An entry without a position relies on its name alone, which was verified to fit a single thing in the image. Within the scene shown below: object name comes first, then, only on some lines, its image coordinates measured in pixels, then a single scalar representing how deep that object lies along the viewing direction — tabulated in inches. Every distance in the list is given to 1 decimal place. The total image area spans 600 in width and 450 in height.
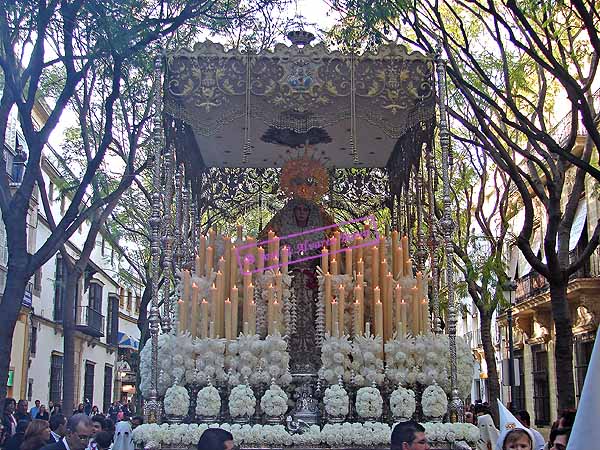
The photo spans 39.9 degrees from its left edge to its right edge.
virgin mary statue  382.9
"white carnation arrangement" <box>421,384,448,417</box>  309.0
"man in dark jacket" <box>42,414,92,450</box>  260.2
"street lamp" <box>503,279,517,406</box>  733.3
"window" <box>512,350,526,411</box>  1322.6
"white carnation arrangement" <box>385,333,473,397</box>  313.1
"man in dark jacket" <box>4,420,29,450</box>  338.3
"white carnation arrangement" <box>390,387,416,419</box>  305.1
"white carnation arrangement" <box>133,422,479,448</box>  298.7
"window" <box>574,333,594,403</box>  998.4
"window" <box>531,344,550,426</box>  1192.2
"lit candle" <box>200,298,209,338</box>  324.1
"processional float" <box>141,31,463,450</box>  312.7
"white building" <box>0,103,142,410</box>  1050.1
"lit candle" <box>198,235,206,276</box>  361.1
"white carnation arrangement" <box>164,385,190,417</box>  303.9
